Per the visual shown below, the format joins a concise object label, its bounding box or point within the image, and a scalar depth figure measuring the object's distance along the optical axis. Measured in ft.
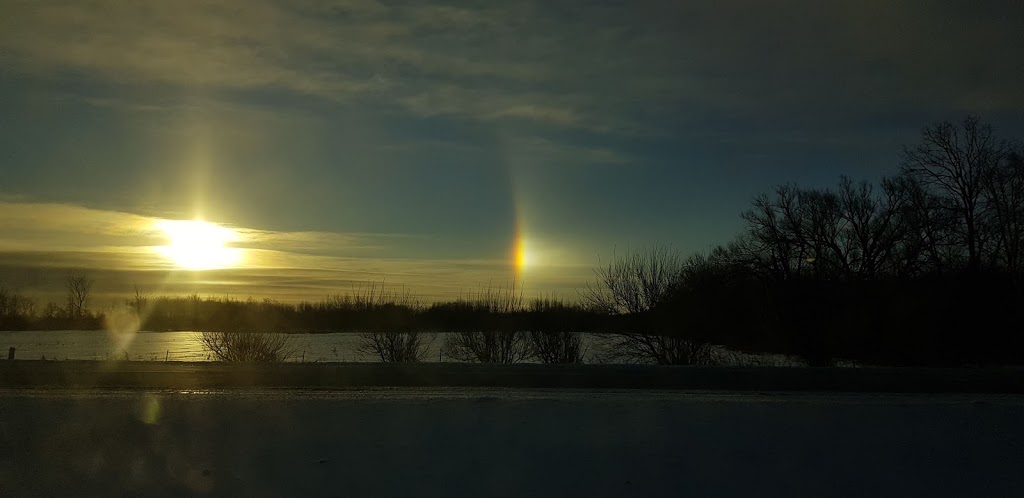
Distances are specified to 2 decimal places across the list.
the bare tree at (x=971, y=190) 149.69
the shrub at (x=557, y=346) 107.55
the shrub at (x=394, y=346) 106.83
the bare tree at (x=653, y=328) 101.76
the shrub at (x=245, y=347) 96.78
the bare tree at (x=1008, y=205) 148.77
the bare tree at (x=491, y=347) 108.22
